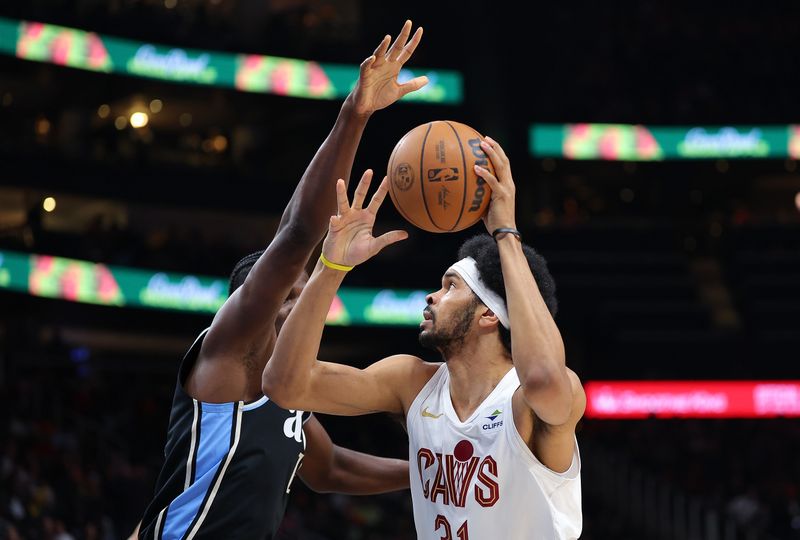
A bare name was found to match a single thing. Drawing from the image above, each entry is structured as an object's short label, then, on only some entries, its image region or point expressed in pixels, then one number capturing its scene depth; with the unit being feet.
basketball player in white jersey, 12.03
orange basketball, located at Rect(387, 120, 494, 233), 13.24
